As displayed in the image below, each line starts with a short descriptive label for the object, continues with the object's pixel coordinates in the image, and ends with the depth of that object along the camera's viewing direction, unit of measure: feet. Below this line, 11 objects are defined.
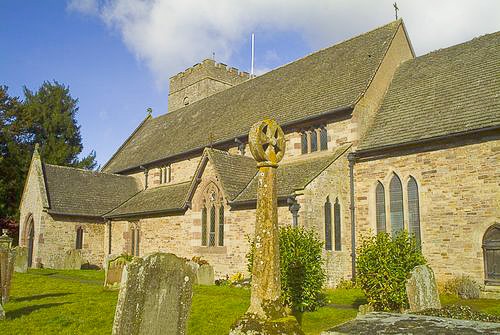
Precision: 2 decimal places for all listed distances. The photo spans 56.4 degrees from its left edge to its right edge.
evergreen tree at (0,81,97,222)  143.23
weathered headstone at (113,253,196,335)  20.06
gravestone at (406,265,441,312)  32.60
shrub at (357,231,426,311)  39.55
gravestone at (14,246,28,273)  76.74
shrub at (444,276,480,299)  51.42
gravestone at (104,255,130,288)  55.16
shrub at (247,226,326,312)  41.68
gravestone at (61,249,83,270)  87.56
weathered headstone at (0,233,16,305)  43.11
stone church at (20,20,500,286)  55.57
